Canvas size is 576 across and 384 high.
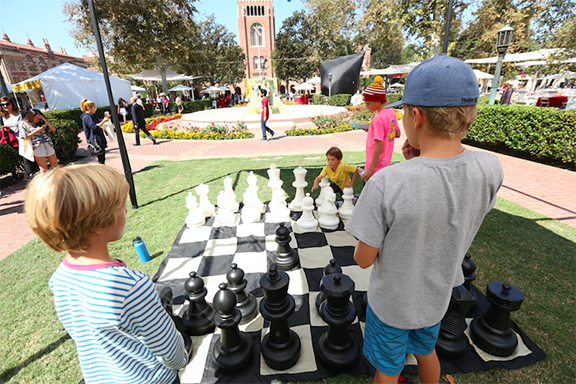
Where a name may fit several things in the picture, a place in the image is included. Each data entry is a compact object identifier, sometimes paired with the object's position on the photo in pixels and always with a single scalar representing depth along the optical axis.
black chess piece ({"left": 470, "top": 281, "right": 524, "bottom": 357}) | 1.55
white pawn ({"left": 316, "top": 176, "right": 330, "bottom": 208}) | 3.18
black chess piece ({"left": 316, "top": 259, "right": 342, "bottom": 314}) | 1.93
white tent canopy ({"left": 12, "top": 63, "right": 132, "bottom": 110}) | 15.15
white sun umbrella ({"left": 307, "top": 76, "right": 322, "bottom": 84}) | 28.33
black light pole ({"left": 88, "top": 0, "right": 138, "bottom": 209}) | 3.14
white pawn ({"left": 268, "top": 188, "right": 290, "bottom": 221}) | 3.20
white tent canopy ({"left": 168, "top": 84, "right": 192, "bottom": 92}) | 27.97
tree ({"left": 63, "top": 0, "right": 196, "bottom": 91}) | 17.97
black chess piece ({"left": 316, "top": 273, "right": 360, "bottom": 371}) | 1.51
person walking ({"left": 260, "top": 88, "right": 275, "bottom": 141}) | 8.47
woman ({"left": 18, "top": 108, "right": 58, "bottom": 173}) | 4.39
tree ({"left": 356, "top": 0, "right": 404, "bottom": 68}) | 19.37
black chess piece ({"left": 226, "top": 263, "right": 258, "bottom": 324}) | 1.79
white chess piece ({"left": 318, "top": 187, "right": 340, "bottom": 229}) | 2.98
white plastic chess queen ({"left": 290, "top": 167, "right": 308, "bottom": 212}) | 3.04
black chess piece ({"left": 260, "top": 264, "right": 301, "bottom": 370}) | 1.55
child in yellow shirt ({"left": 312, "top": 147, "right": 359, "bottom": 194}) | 3.28
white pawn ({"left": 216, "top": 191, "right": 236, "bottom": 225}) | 3.15
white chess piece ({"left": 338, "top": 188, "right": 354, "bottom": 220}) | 3.10
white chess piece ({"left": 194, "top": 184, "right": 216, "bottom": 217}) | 3.32
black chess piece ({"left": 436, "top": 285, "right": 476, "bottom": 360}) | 1.57
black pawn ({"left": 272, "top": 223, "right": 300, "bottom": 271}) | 2.33
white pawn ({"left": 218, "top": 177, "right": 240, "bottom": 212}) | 3.15
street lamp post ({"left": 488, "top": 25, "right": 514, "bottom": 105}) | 8.12
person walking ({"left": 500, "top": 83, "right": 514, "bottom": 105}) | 10.81
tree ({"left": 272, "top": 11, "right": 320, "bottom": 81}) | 37.81
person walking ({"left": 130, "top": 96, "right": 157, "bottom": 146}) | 8.70
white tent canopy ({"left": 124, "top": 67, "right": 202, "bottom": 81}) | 25.74
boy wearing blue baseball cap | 0.91
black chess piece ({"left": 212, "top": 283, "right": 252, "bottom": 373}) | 1.52
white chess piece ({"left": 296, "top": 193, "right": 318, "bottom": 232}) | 2.96
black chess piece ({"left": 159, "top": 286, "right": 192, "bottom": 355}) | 1.64
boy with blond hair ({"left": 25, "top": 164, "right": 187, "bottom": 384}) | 0.78
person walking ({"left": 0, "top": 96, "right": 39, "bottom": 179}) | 4.64
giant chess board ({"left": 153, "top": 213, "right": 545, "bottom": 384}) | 1.60
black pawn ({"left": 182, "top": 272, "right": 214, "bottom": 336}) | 1.79
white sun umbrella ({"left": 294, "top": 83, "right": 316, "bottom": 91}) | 26.85
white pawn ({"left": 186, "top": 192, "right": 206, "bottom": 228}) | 3.09
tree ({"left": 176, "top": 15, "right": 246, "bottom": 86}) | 37.72
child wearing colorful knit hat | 2.69
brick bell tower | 46.34
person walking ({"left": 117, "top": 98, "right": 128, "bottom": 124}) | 12.87
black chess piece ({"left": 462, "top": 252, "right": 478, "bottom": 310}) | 1.79
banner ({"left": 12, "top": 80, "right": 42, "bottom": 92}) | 15.33
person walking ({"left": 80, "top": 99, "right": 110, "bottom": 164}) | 5.25
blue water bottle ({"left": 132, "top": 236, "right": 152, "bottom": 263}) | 2.60
